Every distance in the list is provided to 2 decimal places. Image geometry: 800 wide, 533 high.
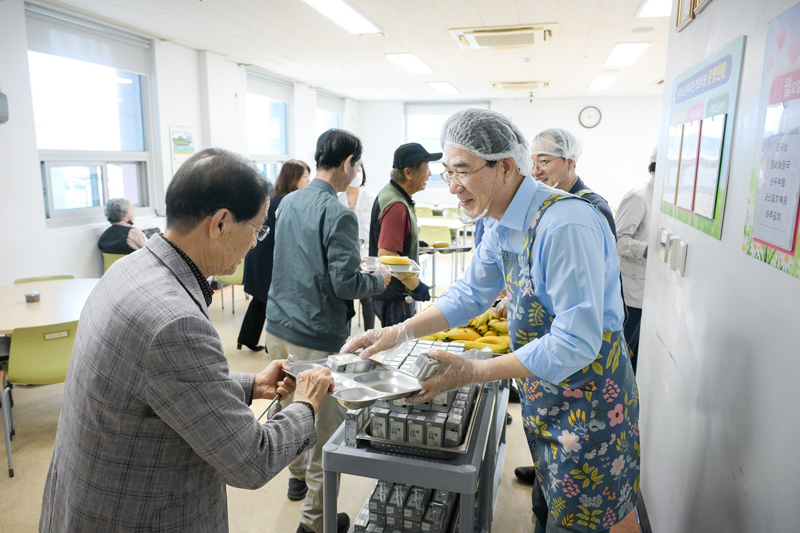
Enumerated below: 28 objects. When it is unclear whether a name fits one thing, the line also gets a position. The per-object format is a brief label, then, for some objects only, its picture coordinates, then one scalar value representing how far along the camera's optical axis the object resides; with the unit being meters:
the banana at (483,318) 2.63
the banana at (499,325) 2.59
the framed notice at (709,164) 1.44
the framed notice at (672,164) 1.91
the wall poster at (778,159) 0.96
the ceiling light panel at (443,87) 9.05
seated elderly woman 4.88
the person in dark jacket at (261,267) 3.34
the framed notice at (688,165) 1.68
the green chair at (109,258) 4.96
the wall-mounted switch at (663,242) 1.95
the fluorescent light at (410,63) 6.76
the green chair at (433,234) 6.41
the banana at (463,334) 2.49
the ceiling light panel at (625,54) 5.96
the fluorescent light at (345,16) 4.45
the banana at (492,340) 2.40
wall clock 11.00
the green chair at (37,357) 2.63
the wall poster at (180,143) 6.05
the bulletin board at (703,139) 1.39
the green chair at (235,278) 5.05
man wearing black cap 2.71
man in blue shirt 1.21
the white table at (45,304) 2.79
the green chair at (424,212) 8.27
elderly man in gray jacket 0.91
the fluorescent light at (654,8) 4.25
